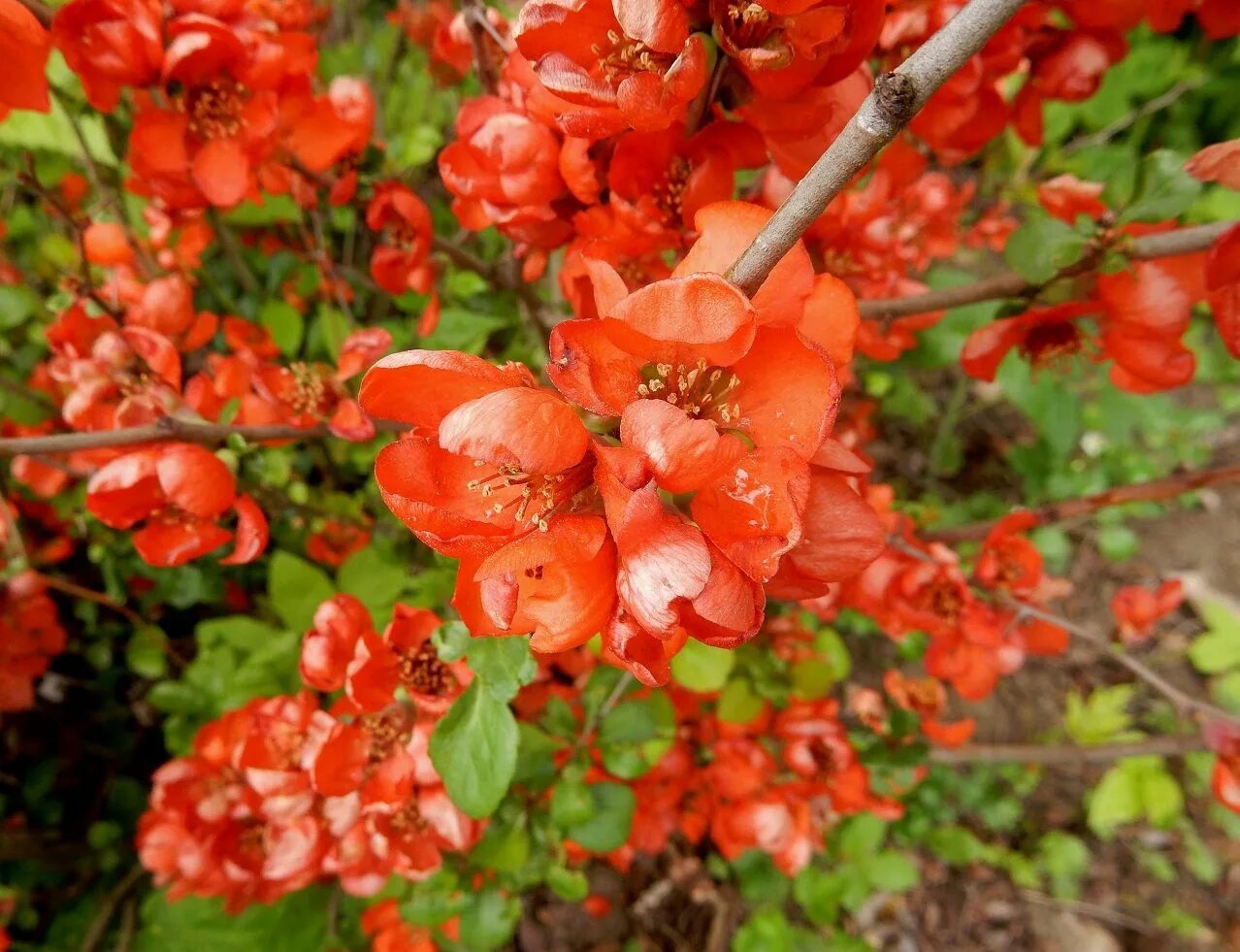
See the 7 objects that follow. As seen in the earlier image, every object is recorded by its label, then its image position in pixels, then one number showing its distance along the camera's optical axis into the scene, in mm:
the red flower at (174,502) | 251
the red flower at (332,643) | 267
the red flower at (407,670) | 260
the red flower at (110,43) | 231
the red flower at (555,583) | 191
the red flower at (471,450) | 185
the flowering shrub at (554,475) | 194
